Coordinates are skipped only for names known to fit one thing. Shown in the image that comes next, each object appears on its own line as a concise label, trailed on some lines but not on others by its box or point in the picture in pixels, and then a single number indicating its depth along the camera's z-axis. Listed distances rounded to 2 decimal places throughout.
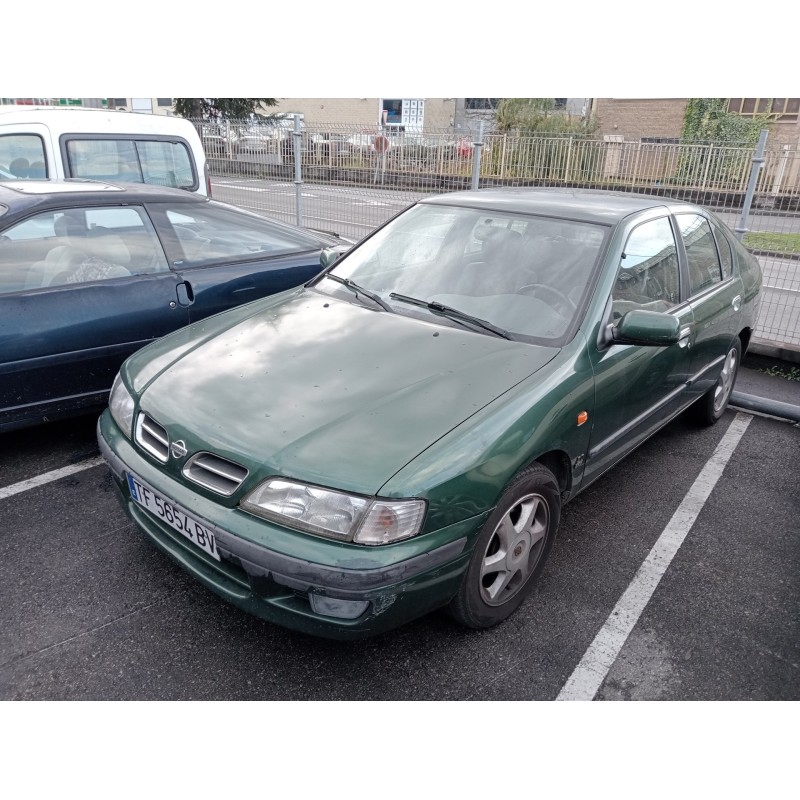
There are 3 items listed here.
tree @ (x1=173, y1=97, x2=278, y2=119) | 24.28
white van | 6.17
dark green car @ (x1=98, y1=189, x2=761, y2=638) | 2.05
